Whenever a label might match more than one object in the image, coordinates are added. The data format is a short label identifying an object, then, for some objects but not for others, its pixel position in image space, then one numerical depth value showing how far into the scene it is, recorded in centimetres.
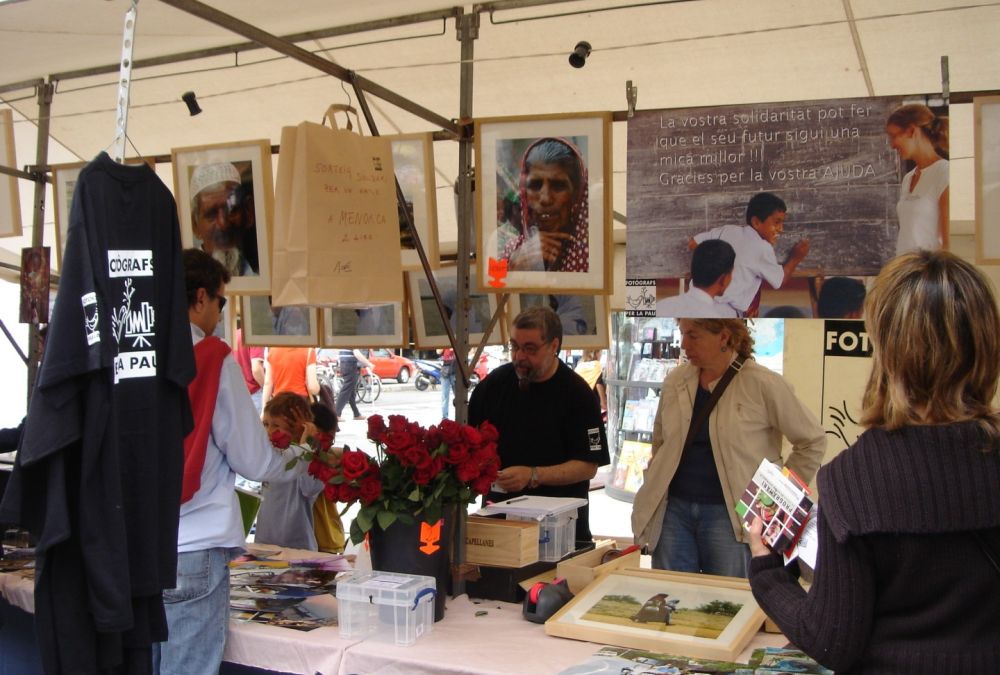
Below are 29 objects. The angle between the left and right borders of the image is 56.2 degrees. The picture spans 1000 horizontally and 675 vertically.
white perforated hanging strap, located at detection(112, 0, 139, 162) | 199
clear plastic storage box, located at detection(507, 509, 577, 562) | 284
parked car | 2303
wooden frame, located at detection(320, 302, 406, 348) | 502
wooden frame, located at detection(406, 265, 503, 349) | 505
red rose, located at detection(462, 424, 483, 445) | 250
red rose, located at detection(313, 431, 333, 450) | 256
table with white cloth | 217
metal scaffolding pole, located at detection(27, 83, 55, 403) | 390
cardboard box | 257
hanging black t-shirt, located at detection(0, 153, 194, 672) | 186
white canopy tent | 366
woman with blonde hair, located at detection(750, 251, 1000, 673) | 138
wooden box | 270
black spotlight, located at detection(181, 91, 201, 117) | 419
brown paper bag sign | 247
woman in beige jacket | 324
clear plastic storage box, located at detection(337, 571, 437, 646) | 230
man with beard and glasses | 364
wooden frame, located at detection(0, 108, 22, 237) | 398
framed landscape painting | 214
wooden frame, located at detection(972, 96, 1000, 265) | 257
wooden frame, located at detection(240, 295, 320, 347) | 512
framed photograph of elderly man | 336
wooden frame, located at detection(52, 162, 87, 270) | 400
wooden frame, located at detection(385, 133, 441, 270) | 321
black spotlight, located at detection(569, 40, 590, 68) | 364
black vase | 252
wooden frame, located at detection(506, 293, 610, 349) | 495
